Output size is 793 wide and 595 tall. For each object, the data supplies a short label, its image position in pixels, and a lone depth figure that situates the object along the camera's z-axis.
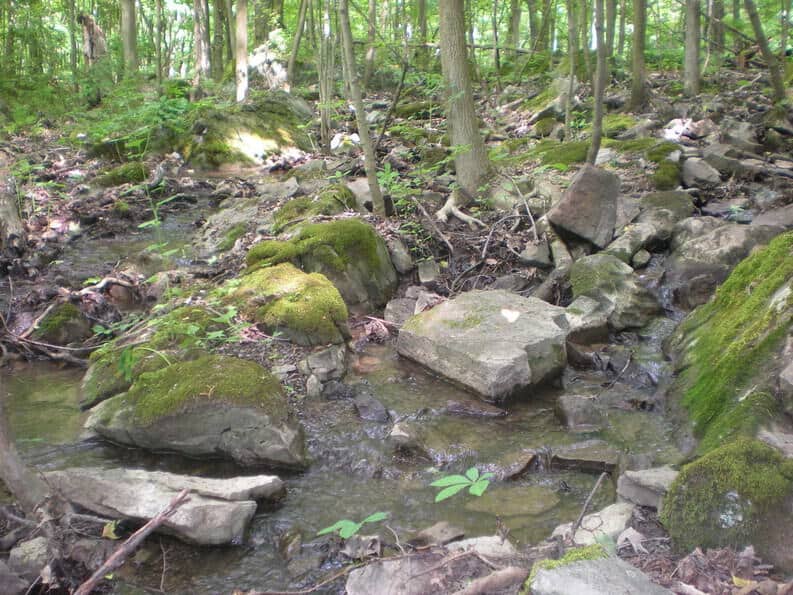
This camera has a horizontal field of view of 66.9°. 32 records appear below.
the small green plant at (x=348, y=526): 2.88
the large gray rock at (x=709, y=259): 6.40
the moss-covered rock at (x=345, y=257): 6.93
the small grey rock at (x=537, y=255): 7.51
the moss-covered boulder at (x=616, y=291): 6.32
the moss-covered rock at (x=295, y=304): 5.85
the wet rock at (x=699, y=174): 8.55
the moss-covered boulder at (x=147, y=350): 5.12
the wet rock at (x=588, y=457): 4.17
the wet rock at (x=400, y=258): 7.76
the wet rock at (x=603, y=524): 3.06
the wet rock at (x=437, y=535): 3.36
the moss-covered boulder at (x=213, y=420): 4.30
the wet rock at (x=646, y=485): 3.29
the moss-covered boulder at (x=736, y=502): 2.67
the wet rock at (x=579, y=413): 4.78
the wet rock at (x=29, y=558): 2.94
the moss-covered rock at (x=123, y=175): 11.63
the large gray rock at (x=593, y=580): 2.19
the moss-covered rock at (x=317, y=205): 8.37
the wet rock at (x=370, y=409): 5.01
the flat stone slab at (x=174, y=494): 3.43
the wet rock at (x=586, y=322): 6.08
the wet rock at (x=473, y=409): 5.07
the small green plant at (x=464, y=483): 2.50
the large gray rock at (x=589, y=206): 7.42
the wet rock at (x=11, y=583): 2.73
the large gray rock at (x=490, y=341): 5.15
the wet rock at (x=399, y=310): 6.70
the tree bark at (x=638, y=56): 12.23
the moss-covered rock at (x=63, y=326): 6.26
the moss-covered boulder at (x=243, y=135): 13.95
